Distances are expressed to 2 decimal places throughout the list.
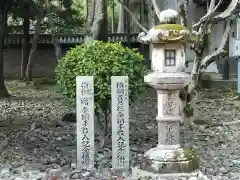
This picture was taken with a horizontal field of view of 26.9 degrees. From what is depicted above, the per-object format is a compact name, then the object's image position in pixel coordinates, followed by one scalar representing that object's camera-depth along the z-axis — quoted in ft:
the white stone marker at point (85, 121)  22.61
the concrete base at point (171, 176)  20.79
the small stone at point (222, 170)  23.04
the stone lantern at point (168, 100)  21.04
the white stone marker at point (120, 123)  22.94
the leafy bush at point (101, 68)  24.88
